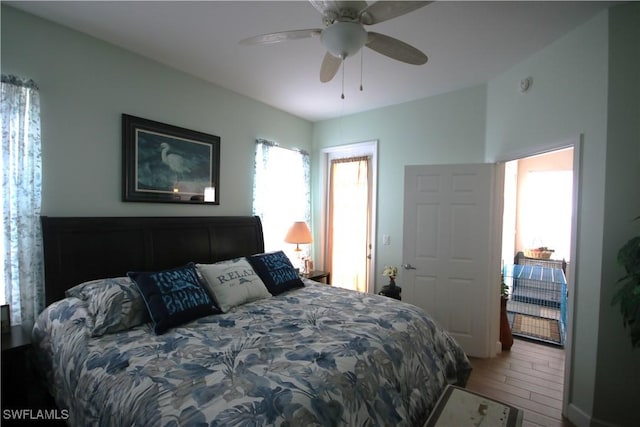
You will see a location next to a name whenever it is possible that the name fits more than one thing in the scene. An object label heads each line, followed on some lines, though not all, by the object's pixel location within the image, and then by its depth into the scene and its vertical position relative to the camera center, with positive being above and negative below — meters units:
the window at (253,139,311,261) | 3.57 +0.21
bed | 1.14 -0.76
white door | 2.94 -0.44
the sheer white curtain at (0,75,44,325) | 1.87 +0.00
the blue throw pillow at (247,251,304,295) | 2.58 -0.62
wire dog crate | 3.58 -1.21
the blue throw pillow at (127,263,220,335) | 1.78 -0.62
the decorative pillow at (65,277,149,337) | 1.68 -0.63
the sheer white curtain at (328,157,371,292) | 3.98 -0.21
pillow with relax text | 2.17 -0.63
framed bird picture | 2.45 +0.38
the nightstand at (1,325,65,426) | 1.64 -1.05
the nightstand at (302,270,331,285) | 3.58 -0.88
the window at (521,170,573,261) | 4.61 +0.03
